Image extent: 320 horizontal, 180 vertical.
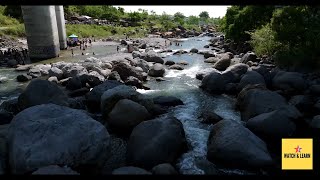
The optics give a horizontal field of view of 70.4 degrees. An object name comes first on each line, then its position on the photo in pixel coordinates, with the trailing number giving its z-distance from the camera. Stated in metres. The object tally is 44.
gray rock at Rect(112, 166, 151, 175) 5.66
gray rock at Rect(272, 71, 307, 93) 11.60
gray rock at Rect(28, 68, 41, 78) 16.86
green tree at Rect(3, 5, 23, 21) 36.45
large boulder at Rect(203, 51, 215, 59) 23.32
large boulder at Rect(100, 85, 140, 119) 9.43
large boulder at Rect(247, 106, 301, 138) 7.91
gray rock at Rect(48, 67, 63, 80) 15.87
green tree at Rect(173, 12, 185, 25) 70.41
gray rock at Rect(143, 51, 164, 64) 21.22
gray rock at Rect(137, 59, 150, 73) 17.55
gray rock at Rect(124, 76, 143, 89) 14.21
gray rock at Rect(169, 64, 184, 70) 19.00
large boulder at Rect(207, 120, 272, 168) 6.75
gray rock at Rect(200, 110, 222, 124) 9.61
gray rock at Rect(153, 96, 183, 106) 11.42
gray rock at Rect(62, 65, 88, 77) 15.44
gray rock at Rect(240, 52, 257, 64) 18.47
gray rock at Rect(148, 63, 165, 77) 16.74
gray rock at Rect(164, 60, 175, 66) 20.59
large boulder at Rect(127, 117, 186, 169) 6.69
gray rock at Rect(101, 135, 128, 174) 6.96
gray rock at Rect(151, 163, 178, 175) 5.98
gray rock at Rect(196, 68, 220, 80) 15.84
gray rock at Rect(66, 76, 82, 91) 13.57
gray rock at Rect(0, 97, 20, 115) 10.40
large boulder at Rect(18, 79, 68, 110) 9.41
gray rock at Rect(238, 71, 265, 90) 12.38
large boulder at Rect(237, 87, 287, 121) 9.17
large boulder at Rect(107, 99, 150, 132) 8.48
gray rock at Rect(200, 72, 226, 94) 13.12
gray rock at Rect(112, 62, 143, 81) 15.05
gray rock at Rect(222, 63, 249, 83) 13.68
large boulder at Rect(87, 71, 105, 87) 14.00
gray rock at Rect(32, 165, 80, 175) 5.31
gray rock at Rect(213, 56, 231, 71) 18.01
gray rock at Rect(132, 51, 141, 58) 22.32
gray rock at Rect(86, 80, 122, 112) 10.87
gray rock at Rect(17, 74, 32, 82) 15.96
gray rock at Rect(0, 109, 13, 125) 9.18
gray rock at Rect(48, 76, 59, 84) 14.98
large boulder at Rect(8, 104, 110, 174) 5.86
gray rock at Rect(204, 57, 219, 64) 21.48
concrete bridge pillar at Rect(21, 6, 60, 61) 22.42
